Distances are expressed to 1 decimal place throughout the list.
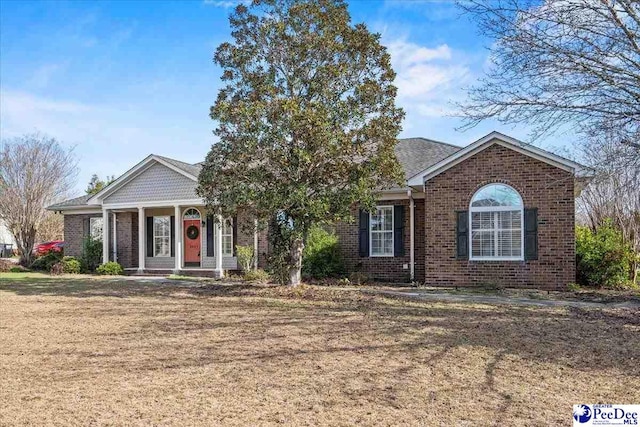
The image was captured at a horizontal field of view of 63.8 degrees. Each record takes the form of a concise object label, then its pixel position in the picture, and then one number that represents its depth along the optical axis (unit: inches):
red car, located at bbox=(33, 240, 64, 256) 1052.7
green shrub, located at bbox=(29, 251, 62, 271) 893.5
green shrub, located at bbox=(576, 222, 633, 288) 543.5
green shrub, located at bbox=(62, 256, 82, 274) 807.1
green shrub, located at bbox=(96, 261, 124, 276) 778.2
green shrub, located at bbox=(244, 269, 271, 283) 642.8
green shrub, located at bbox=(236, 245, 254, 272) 671.8
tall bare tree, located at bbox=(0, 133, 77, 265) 966.4
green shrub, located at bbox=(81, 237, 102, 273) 831.1
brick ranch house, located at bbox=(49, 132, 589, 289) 534.0
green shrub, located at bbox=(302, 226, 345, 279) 641.0
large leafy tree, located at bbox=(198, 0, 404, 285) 467.5
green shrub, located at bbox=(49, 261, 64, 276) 798.5
